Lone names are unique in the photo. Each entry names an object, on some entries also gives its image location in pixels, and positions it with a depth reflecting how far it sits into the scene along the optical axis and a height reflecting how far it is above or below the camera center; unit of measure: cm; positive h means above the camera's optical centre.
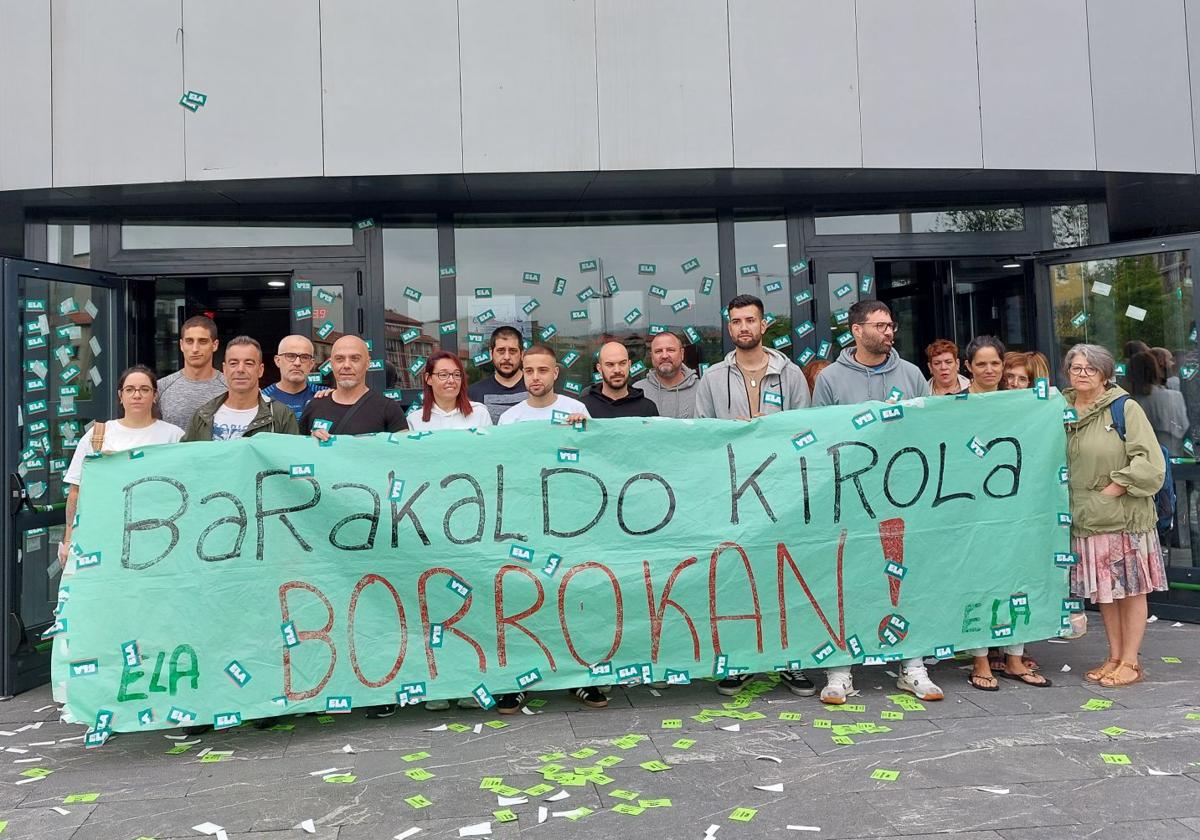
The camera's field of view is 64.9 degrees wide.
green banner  417 -44
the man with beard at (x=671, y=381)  544 +46
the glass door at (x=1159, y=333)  655 +79
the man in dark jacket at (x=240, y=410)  465 +33
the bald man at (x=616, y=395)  507 +37
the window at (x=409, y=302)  704 +126
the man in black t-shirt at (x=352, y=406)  475 +34
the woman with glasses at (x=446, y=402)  484 +34
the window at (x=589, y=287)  720 +135
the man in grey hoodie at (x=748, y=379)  499 +42
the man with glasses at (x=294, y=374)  501 +54
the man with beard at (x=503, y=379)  546 +52
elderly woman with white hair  468 -33
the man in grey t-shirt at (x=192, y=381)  507 +53
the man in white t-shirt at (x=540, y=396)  482 +35
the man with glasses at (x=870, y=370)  487 +43
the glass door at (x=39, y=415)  542 +42
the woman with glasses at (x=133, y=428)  464 +26
